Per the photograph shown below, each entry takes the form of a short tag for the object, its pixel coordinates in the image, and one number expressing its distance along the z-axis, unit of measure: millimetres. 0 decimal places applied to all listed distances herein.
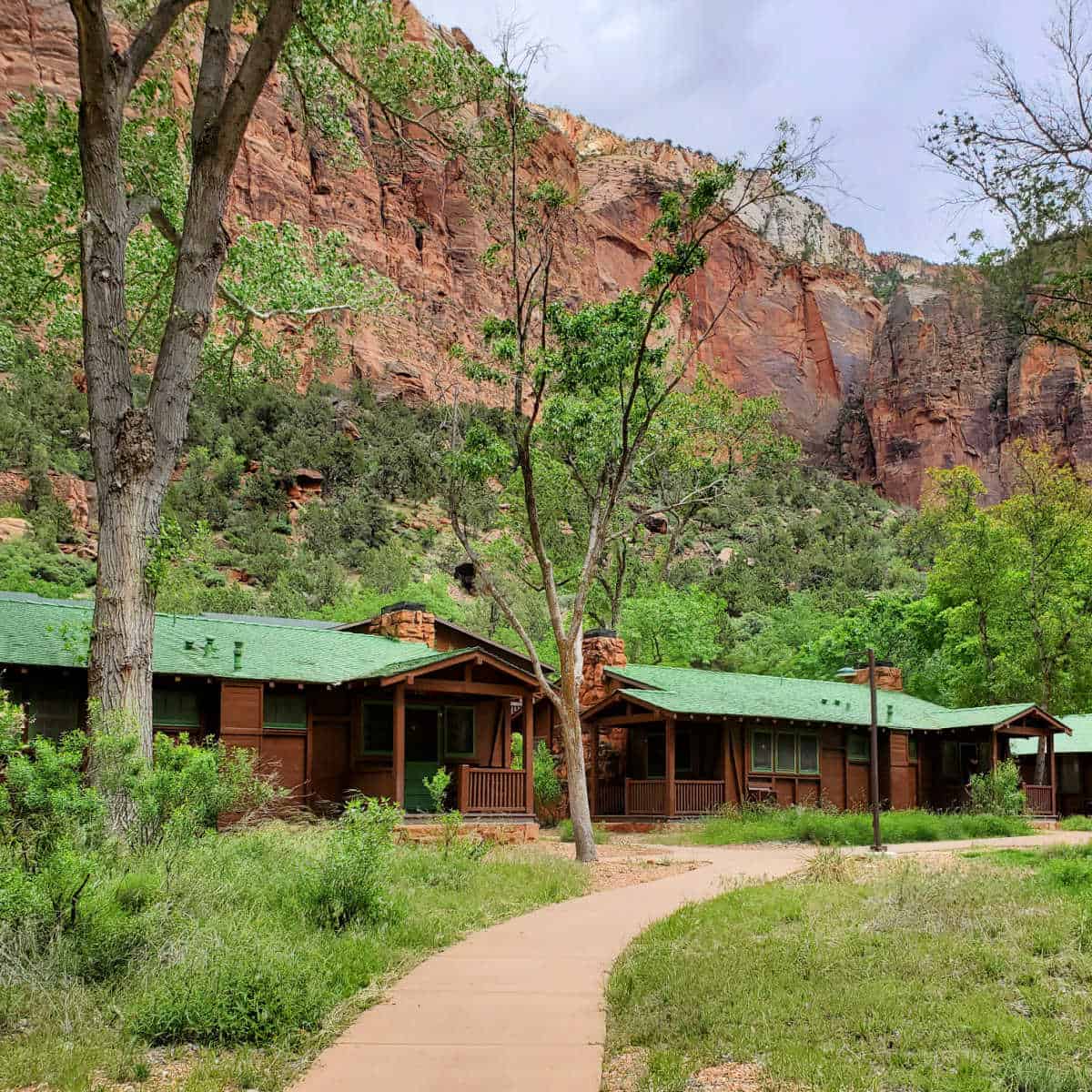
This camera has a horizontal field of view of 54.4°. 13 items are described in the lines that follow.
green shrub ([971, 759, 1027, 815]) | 25938
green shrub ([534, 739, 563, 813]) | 26562
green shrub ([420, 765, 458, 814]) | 13663
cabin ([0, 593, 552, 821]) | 17656
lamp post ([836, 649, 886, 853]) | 18078
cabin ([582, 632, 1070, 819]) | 24547
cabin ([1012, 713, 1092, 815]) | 31516
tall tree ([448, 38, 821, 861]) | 17641
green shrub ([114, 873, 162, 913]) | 7617
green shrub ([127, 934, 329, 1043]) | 6164
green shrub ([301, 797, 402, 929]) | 8992
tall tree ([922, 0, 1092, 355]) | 13336
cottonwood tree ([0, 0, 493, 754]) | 12133
